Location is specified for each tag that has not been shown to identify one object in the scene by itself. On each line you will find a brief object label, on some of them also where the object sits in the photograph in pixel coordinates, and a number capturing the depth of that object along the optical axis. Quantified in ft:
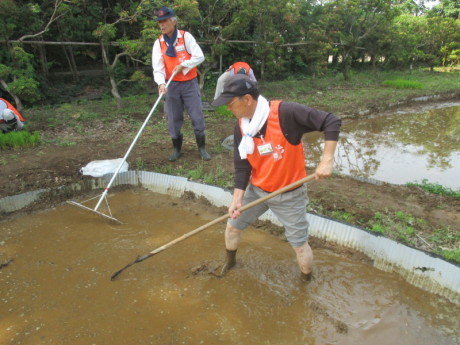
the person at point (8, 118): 17.65
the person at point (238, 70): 14.56
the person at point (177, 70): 14.65
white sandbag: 15.24
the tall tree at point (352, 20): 42.78
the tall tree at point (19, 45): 21.20
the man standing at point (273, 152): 6.90
